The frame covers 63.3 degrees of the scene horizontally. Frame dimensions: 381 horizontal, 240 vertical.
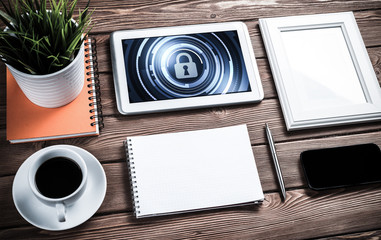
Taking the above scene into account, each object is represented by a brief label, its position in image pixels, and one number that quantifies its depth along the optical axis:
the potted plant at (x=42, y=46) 0.53
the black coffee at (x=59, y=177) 0.56
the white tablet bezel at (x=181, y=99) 0.71
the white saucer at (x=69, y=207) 0.60
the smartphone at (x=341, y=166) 0.69
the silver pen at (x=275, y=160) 0.68
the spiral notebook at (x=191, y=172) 0.64
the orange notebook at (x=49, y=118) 0.66
